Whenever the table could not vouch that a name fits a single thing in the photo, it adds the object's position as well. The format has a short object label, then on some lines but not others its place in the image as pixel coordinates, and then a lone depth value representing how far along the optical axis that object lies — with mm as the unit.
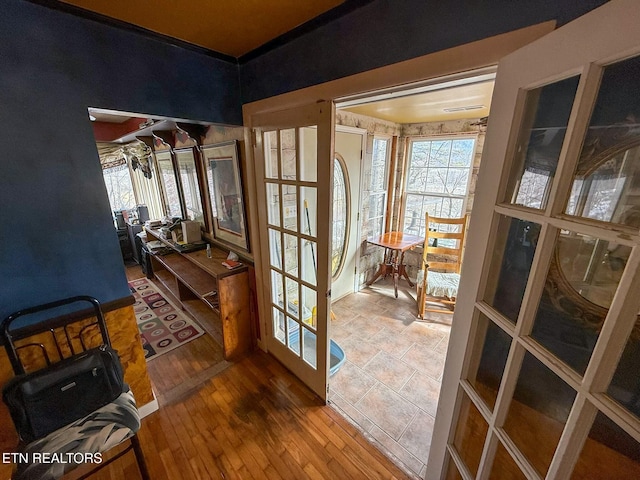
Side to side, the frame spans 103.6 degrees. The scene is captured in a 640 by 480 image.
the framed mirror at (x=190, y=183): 2709
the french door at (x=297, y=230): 1428
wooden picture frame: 2066
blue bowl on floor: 1939
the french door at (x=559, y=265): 537
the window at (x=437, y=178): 3164
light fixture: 2326
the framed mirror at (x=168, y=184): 3208
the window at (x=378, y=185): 3312
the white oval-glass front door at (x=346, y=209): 2828
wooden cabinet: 2059
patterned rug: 2461
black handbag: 1123
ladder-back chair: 2834
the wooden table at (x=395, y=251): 3199
